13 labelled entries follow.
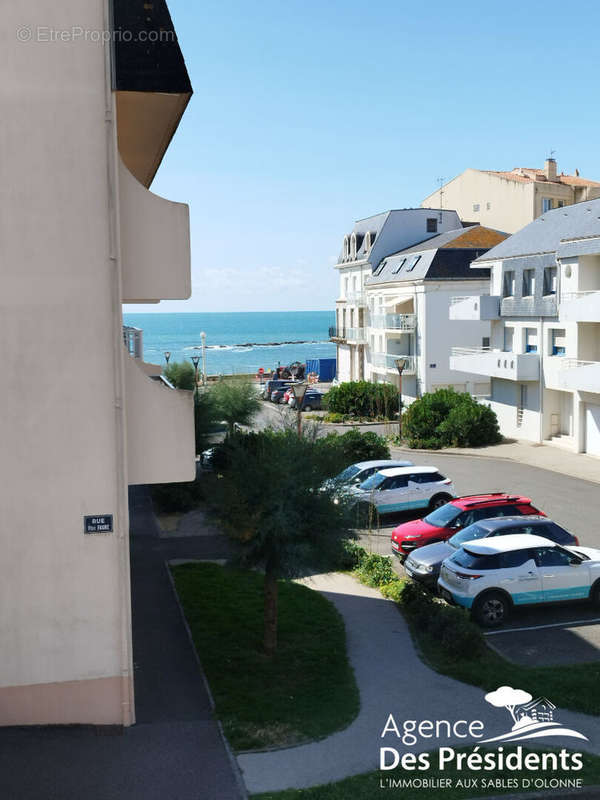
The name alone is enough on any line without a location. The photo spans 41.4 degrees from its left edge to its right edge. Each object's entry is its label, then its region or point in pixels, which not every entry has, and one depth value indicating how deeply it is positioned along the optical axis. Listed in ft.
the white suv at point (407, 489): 77.51
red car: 64.34
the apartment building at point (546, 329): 103.35
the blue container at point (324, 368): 242.99
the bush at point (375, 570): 58.23
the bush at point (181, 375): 120.78
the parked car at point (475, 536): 57.31
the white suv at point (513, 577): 50.16
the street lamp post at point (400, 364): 116.64
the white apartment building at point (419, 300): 146.72
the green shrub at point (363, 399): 146.92
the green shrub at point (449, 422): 117.29
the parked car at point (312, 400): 169.48
